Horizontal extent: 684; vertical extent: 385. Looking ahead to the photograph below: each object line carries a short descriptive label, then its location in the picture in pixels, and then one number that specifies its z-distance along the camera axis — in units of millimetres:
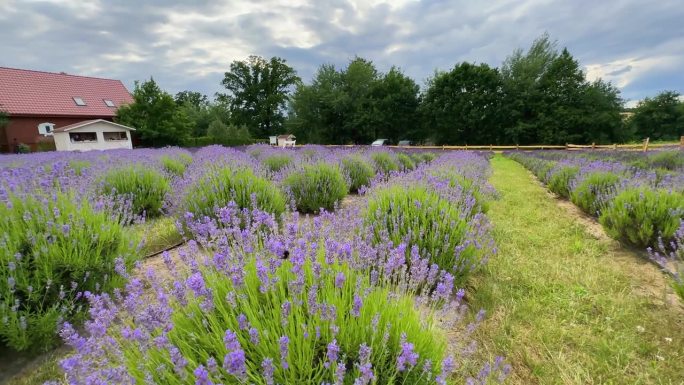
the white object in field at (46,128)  26286
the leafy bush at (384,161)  8609
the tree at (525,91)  32031
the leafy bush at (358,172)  7289
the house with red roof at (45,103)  25109
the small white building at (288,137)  43356
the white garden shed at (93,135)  25547
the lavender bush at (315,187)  5254
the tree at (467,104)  33438
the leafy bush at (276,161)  7738
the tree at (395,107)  37844
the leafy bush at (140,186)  4656
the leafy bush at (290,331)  1197
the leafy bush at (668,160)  8036
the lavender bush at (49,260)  1949
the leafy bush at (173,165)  7079
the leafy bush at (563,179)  7000
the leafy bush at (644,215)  3432
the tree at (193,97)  64106
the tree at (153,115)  27094
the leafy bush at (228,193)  3722
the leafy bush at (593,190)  5195
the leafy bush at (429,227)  2650
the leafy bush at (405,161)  10016
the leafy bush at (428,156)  12828
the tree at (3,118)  21991
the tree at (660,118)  39500
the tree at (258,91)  49250
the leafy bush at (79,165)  5856
